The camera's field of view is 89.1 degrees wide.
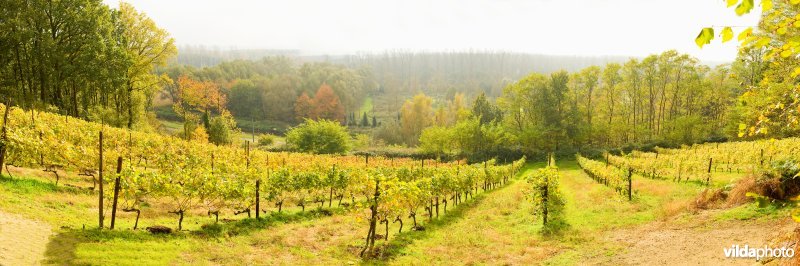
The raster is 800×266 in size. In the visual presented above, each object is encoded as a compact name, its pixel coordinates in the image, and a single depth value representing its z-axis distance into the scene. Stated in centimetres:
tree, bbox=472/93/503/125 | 7762
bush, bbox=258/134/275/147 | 7139
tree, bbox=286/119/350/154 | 6225
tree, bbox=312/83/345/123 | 11445
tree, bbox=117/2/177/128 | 4197
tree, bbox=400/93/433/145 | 9162
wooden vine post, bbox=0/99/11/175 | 1622
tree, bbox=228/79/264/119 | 11575
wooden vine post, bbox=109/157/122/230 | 1430
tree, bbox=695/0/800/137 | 301
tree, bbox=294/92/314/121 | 11444
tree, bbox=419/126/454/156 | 6569
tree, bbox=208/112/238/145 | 5247
